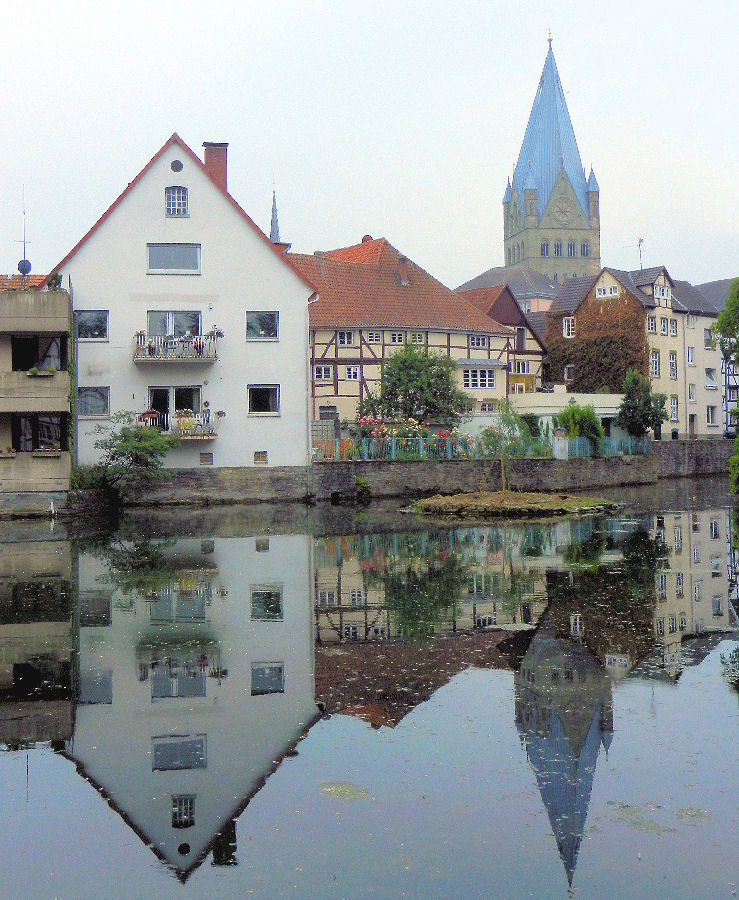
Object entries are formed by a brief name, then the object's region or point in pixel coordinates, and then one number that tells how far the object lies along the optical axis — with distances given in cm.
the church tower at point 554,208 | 15300
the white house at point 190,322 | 4084
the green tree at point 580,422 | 5188
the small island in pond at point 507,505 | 3359
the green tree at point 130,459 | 3762
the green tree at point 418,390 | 4831
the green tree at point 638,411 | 5812
